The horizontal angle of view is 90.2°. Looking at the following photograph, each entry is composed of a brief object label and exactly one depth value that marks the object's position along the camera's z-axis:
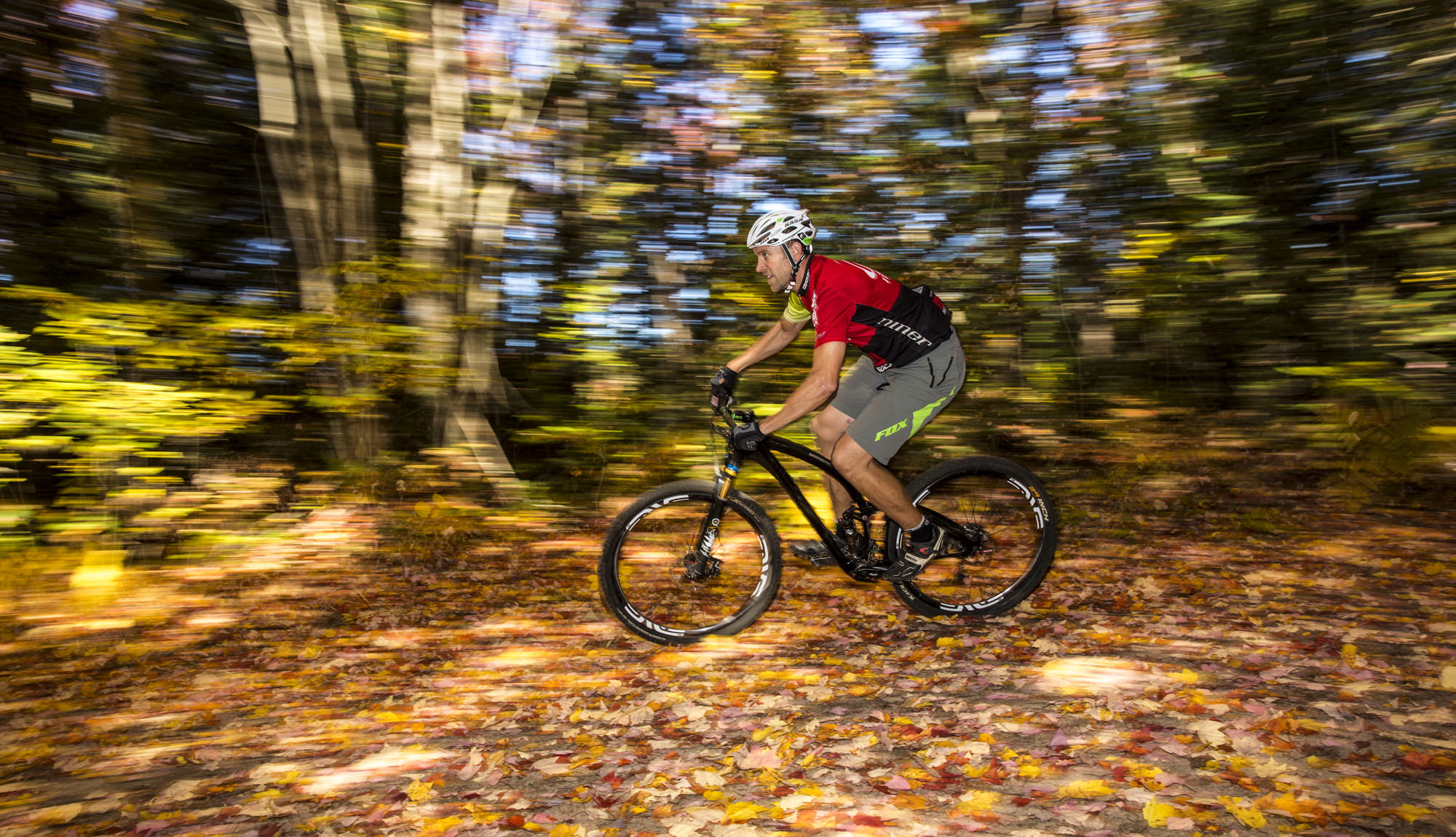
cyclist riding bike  3.71
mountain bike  3.97
